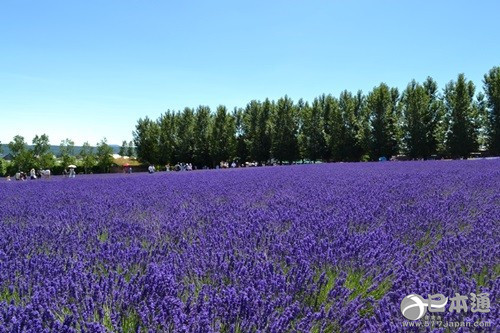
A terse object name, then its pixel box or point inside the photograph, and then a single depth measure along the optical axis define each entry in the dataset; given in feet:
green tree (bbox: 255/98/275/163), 159.84
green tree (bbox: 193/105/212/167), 166.61
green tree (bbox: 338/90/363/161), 140.15
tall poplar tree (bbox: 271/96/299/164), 155.66
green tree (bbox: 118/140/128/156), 247.70
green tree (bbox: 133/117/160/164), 172.45
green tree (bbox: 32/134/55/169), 164.96
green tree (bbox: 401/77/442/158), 125.08
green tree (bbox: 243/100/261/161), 161.07
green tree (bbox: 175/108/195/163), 167.12
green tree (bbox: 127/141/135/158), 222.56
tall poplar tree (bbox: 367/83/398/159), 131.64
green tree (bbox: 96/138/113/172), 174.01
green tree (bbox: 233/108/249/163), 169.37
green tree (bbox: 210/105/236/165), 163.63
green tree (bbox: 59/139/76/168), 172.55
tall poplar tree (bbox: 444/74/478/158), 120.37
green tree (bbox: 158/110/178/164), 168.45
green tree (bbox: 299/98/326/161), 147.54
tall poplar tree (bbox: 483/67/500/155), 121.58
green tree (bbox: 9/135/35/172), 157.38
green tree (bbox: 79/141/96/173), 172.45
